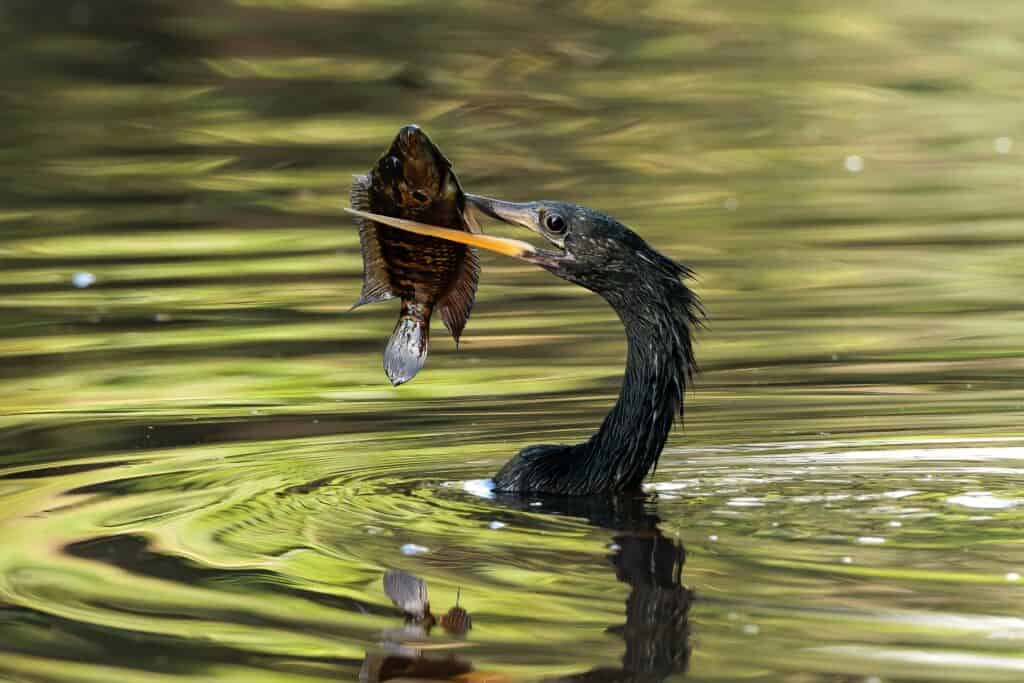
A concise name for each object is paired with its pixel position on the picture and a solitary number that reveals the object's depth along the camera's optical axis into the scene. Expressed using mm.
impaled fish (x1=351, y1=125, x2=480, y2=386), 14242
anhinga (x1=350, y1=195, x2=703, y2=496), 14766
